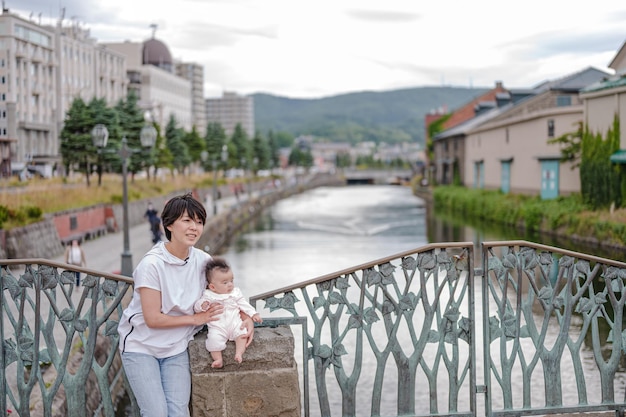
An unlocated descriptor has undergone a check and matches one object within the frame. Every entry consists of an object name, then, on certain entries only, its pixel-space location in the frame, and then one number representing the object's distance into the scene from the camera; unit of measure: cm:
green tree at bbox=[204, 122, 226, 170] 8150
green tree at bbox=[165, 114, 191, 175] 6612
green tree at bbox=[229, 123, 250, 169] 9379
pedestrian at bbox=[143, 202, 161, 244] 2498
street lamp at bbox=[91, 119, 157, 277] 1764
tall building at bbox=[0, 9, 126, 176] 2341
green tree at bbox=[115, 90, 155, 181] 4494
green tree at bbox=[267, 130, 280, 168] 12138
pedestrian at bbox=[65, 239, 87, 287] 1727
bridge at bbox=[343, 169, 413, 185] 14162
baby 453
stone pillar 466
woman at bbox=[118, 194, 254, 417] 441
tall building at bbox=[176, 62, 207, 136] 16088
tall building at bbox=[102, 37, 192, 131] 10280
